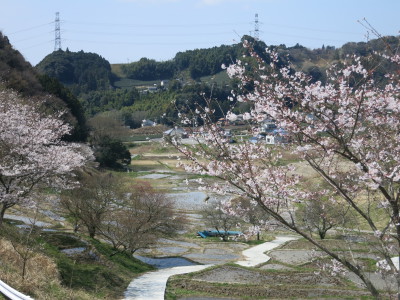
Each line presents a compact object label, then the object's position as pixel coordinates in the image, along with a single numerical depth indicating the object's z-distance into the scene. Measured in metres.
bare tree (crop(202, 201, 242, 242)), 32.78
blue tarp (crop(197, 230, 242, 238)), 32.25
